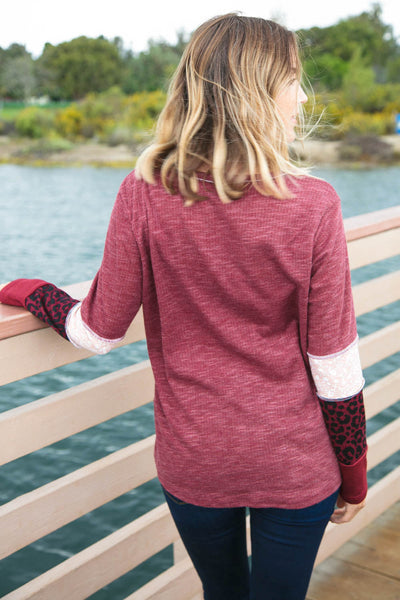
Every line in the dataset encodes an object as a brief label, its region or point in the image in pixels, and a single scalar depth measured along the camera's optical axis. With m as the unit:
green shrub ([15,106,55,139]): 28.36
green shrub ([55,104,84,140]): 29.72
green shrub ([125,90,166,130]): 29.38
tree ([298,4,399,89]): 42.63
